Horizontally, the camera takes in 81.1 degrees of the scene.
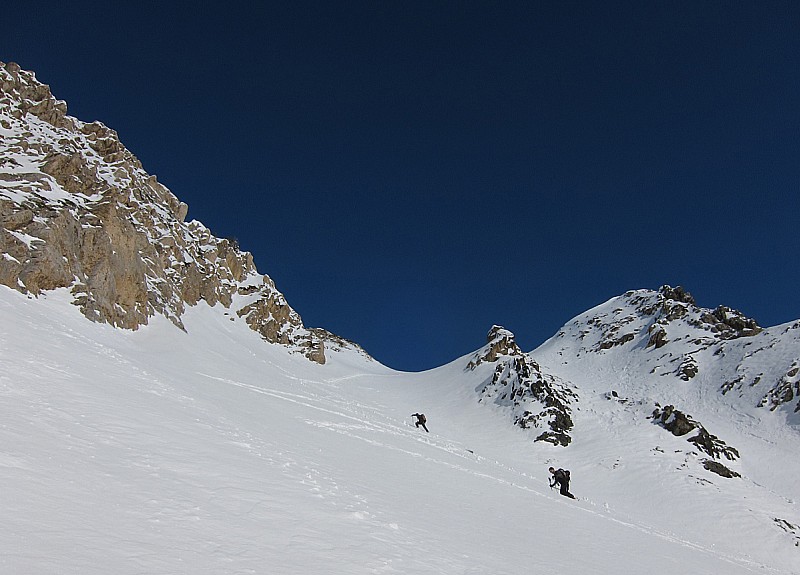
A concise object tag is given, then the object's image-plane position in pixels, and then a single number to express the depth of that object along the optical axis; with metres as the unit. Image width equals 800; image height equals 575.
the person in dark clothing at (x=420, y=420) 31.14
